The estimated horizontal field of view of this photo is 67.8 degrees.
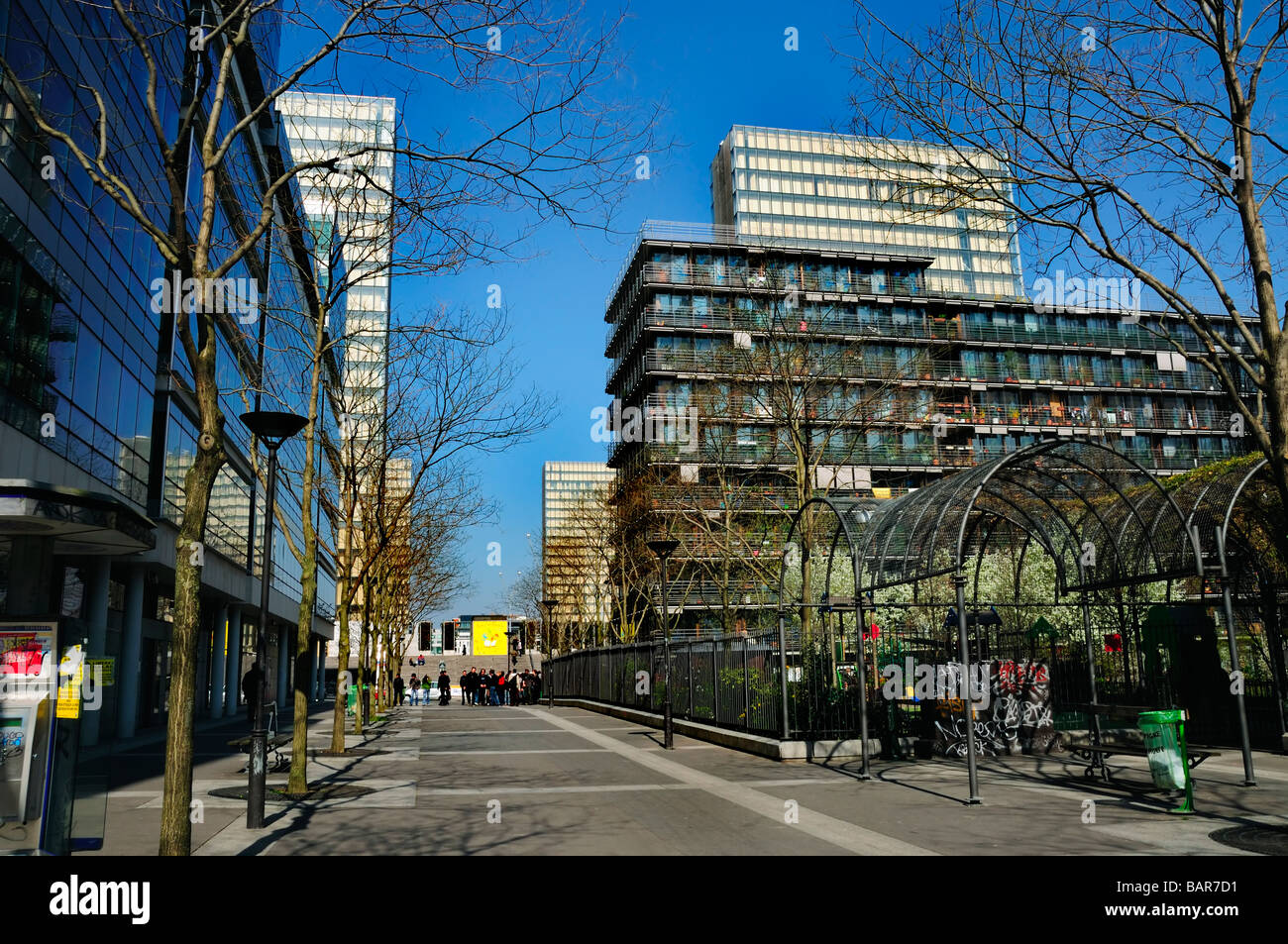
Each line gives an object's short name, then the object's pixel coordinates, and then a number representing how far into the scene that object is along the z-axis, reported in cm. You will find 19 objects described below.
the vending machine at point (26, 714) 800
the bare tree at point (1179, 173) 918
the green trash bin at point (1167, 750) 1036
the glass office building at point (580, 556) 4906
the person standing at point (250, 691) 2740
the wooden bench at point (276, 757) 1390
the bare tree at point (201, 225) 716
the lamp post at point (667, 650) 1888
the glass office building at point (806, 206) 8094
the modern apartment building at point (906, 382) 3981
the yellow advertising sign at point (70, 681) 815
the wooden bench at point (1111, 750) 1100
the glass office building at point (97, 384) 1180
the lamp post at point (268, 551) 1000
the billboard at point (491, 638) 5522
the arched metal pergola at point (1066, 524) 1317
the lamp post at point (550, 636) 4021
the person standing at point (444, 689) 5000
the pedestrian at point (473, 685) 4781
